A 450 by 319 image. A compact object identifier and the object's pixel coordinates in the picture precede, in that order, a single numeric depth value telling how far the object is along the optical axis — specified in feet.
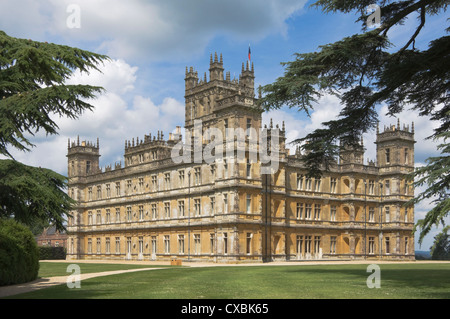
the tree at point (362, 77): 59.16
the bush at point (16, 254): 64.64
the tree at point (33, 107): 46.01
